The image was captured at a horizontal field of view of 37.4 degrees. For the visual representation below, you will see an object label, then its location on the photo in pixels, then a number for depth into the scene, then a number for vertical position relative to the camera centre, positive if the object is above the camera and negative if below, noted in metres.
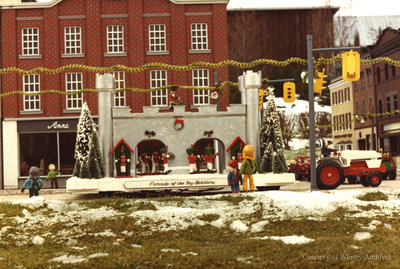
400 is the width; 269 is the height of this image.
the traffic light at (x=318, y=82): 22.01 +2.56
